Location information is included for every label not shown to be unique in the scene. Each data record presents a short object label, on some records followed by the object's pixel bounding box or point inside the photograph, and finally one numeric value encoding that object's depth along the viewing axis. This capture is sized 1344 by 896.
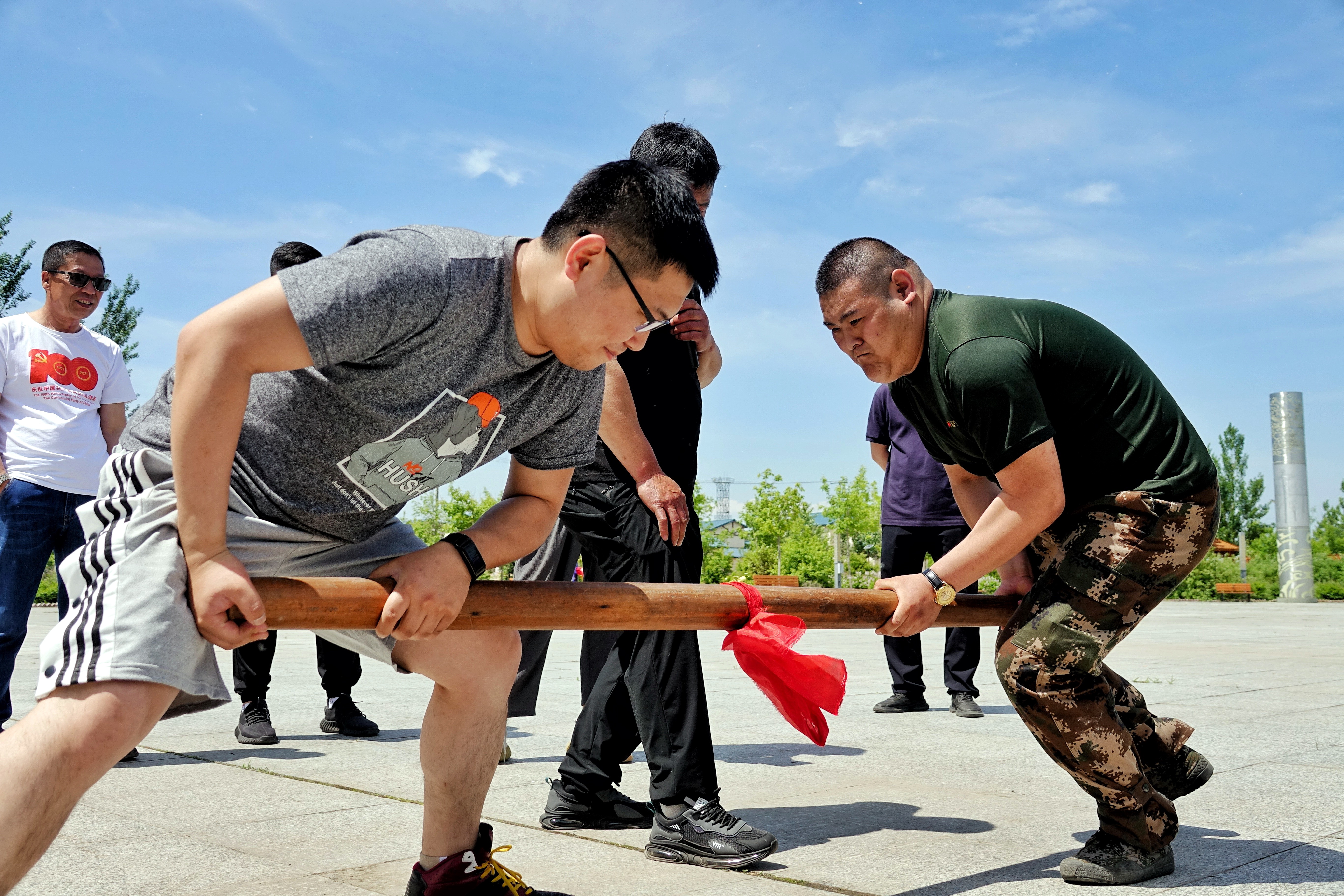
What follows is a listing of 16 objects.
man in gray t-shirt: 1.88
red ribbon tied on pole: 2.60
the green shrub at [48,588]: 22.90
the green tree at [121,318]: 29.31
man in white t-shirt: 4.79
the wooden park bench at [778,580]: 24.06
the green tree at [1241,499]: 45.12
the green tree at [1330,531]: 37.31
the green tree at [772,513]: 34.12
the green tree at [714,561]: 30.58
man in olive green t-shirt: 2.86
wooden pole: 2.05
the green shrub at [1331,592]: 28.98
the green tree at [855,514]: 40.50
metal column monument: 26.77
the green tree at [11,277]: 26.08
